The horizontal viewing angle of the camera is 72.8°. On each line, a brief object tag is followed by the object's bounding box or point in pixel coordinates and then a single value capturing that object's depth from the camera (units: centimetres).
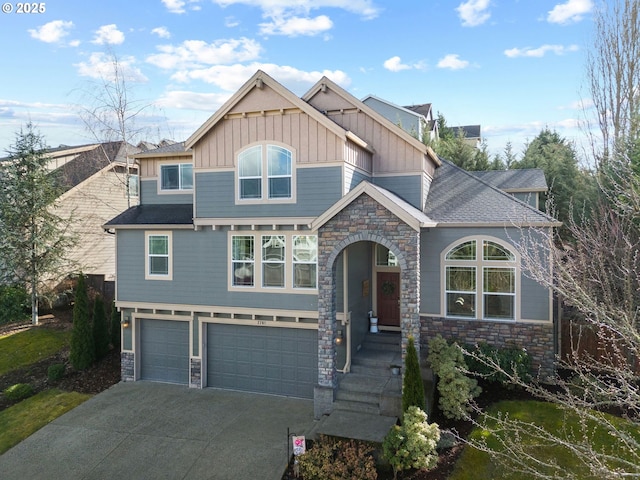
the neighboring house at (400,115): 2827
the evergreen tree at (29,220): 1817
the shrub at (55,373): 1398
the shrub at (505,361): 1098
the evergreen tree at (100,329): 1528
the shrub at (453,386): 967
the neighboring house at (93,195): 2083
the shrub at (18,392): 1310
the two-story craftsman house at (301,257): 1145
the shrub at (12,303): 1908
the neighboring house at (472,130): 4660
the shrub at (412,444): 808
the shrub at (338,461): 806
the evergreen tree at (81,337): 1448
